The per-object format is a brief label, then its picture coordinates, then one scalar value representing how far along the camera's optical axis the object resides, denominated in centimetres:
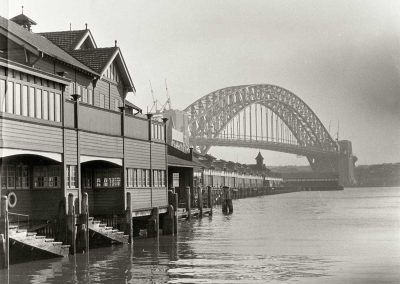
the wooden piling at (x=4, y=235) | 2825
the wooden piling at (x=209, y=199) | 7781
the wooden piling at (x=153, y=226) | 4577
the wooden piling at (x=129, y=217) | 4072
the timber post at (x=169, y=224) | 4881
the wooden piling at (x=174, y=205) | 4916
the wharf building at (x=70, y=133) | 3225
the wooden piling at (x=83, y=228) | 3522
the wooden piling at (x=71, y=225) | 3366
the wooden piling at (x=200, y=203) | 6894
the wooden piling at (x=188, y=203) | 6019
